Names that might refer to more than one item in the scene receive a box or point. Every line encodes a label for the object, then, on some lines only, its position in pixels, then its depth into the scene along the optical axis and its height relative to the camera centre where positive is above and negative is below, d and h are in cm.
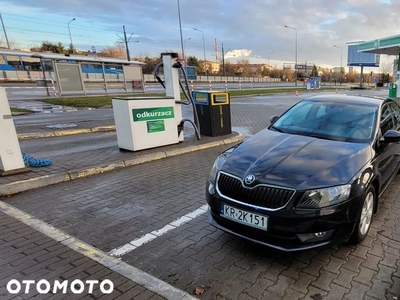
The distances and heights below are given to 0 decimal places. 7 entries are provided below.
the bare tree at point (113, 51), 7221 +816
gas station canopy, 1885 +121
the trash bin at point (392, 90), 1989 -189
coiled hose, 528 -128
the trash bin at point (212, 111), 812 -98
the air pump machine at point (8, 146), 452 -85
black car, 250 -103
